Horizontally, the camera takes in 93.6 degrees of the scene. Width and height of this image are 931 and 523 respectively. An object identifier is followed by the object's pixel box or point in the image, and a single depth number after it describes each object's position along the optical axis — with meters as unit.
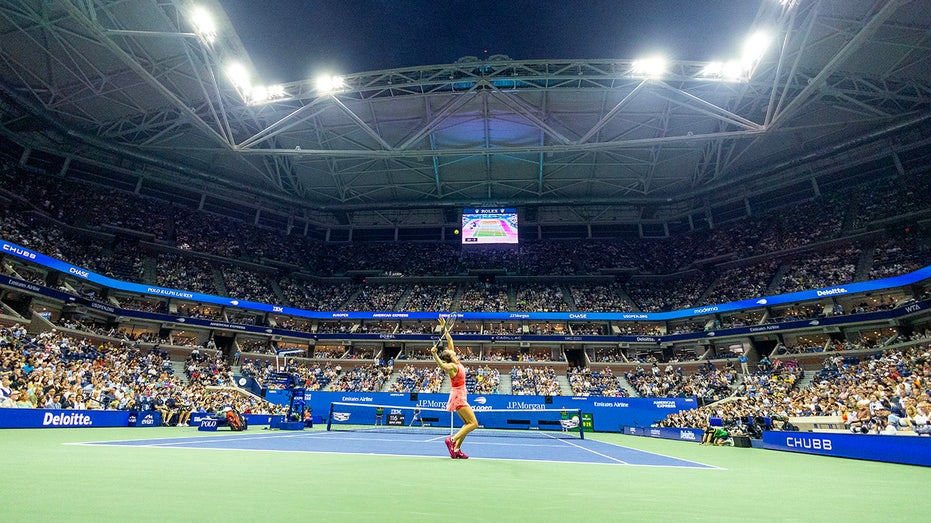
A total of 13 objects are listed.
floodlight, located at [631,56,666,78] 25.83
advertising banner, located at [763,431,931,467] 10.36
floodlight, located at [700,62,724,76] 26.78
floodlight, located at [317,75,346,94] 28.20
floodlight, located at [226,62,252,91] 28.09
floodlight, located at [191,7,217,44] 23.59
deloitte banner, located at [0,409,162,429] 14.09
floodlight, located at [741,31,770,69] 24.97
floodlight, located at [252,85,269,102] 29.92
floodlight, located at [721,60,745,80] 27.06
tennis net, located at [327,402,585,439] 29.02
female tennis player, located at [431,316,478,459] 7.86
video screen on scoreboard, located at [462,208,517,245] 45.03
